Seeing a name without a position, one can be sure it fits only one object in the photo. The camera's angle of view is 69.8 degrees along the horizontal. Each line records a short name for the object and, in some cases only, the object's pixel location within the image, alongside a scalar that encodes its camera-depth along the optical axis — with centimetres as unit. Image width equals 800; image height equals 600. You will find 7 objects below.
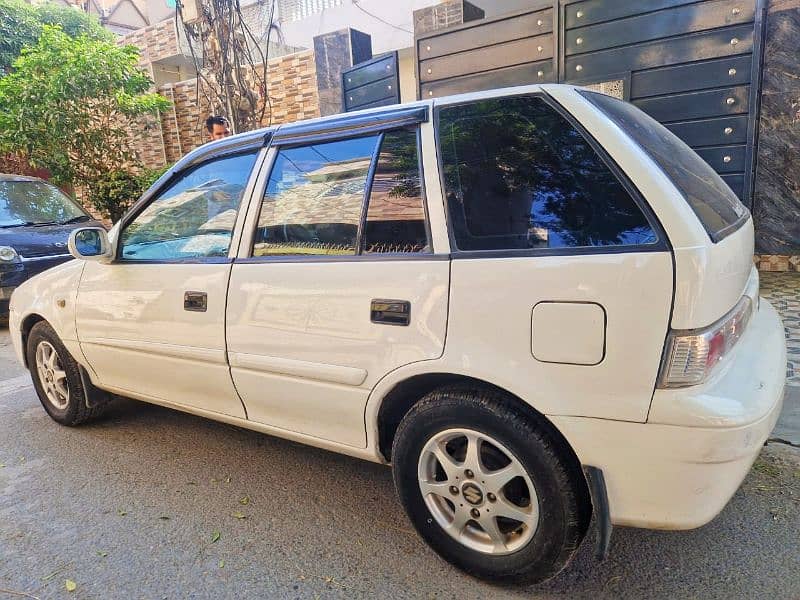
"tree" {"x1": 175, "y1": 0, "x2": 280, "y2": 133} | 561
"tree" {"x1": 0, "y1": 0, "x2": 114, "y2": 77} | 1308
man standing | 573
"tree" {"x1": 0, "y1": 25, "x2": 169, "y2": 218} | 876
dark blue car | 682
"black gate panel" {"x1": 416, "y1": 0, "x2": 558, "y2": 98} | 648
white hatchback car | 173
